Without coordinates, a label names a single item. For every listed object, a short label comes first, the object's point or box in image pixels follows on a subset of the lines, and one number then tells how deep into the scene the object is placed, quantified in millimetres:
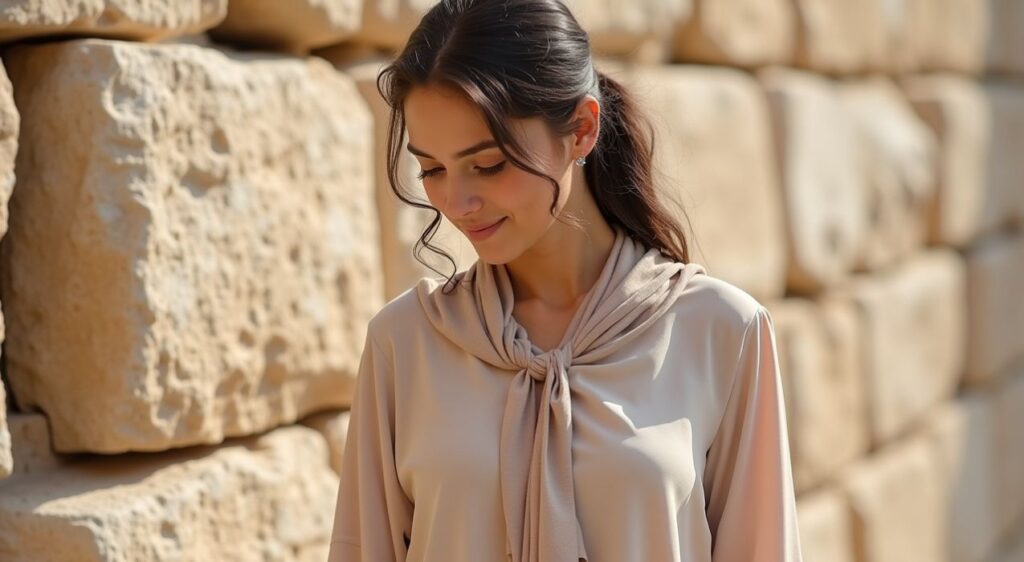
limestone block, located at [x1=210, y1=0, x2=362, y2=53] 3062
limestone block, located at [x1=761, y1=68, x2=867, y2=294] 5043
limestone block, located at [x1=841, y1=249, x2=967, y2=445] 5594
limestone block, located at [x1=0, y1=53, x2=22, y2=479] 2486
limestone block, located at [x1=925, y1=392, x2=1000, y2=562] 6141
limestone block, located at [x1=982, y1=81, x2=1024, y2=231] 6844
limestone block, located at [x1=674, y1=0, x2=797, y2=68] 4711
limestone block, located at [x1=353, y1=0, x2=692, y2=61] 3365
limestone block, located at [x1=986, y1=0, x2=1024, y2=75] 6961
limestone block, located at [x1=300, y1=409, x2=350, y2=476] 3207
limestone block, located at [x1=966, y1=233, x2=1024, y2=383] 6602
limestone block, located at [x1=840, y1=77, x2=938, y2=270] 5602
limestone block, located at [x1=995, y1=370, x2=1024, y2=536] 6793
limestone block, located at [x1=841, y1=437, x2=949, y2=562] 5391
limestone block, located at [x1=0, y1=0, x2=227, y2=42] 2504
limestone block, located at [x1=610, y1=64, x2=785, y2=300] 4367
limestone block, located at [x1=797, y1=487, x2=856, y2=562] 4965
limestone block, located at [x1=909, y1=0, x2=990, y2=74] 6172
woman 2314
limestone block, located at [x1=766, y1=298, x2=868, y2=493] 4922
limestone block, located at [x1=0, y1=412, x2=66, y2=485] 2650
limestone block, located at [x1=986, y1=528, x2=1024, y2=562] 6879
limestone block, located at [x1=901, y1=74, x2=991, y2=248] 6152
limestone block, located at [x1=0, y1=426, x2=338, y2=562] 2559
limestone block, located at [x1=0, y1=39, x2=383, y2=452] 2623
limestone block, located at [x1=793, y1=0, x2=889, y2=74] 5254
